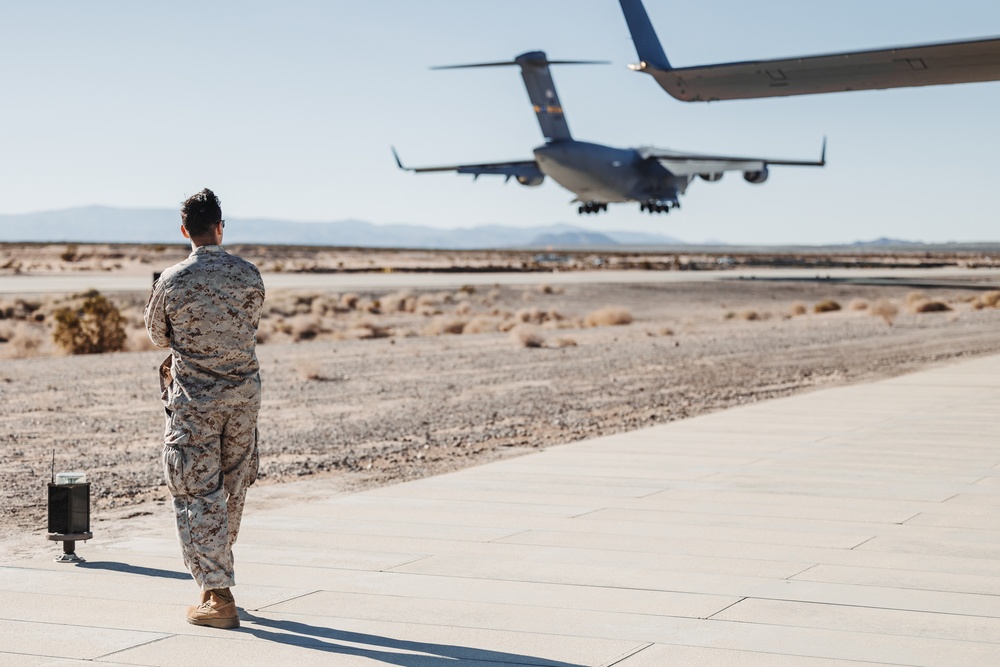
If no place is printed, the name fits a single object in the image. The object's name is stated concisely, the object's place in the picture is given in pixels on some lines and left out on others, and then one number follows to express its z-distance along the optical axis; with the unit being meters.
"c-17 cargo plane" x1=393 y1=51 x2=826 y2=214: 51.09
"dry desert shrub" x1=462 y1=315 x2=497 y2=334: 39.06
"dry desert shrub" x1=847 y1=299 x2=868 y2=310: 48.12
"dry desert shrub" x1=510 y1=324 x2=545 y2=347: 30.89
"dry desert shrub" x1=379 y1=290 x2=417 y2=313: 50.06
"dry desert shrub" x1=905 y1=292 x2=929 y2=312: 46.12
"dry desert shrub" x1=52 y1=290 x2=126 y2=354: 30.58
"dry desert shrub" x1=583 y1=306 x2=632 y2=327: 41.97
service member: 5.08
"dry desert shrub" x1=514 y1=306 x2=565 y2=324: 44.47
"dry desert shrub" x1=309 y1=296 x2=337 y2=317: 46.50
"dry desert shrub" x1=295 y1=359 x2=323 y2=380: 21.89
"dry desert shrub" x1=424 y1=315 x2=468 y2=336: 38.38
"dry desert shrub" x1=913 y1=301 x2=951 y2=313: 45.52
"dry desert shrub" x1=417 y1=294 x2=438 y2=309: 50.64
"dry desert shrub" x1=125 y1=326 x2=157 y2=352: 31.84
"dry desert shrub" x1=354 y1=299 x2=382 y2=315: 49.38
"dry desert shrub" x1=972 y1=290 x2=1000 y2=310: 48.34
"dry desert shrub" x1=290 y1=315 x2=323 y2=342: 37.14
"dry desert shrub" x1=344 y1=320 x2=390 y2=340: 36.69
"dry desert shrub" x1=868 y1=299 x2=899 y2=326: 37.88
